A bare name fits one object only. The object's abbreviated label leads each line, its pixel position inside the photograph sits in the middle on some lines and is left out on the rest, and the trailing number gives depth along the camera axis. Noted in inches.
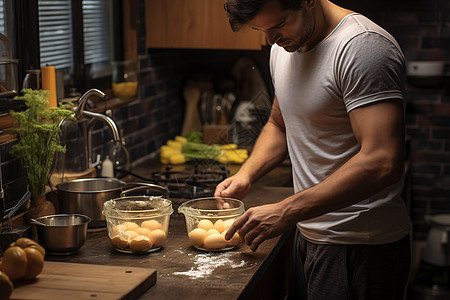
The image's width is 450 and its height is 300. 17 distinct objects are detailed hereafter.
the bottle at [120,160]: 116.1
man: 68.7
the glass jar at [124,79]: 131.0
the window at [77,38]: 114.0
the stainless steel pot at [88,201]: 86.0
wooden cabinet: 140.1
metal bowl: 76.0
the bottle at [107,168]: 113.3
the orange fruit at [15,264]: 63.2
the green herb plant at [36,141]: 85.7
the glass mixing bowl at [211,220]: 77.8
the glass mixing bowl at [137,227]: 77.2
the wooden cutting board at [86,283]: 61.3
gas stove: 103.0
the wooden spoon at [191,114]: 163.6
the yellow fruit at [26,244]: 66.4
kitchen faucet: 89.7
